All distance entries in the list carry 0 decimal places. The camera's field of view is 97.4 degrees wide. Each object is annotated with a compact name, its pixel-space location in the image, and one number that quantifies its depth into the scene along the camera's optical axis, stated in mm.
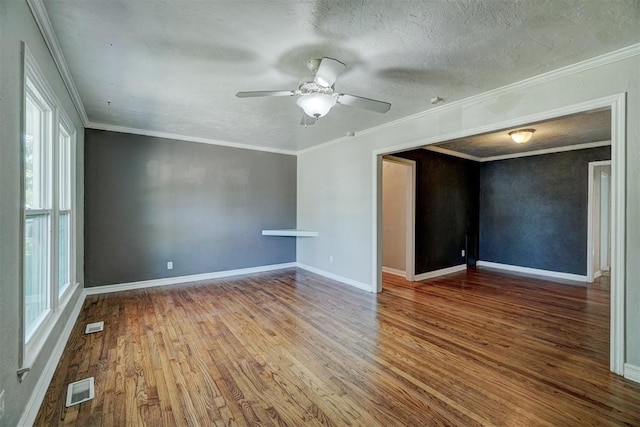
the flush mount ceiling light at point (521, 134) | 4086
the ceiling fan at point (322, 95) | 2096
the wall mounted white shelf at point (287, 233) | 5121
